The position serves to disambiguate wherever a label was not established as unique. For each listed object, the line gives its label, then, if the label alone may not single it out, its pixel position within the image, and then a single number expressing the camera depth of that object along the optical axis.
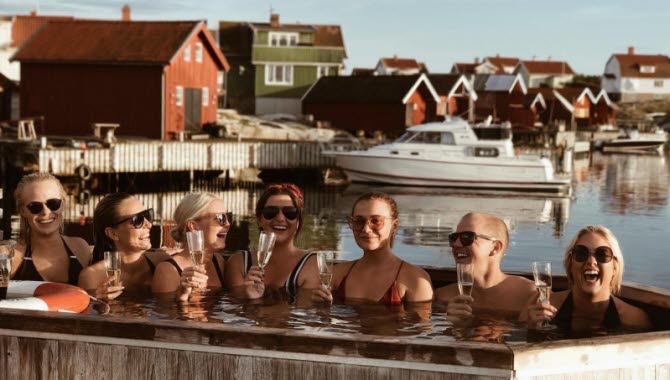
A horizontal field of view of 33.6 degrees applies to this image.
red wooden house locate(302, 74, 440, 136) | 69.75
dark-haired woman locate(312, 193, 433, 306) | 7.59
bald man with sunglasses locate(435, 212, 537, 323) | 7.44
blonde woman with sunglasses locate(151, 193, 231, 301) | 8.05
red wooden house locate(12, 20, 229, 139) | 52.06
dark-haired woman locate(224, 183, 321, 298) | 8.12
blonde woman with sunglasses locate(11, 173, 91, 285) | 8.12
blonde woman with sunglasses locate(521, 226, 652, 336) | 6.92
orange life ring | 7.21
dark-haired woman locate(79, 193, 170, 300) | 8.05
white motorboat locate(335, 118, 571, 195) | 49.19
